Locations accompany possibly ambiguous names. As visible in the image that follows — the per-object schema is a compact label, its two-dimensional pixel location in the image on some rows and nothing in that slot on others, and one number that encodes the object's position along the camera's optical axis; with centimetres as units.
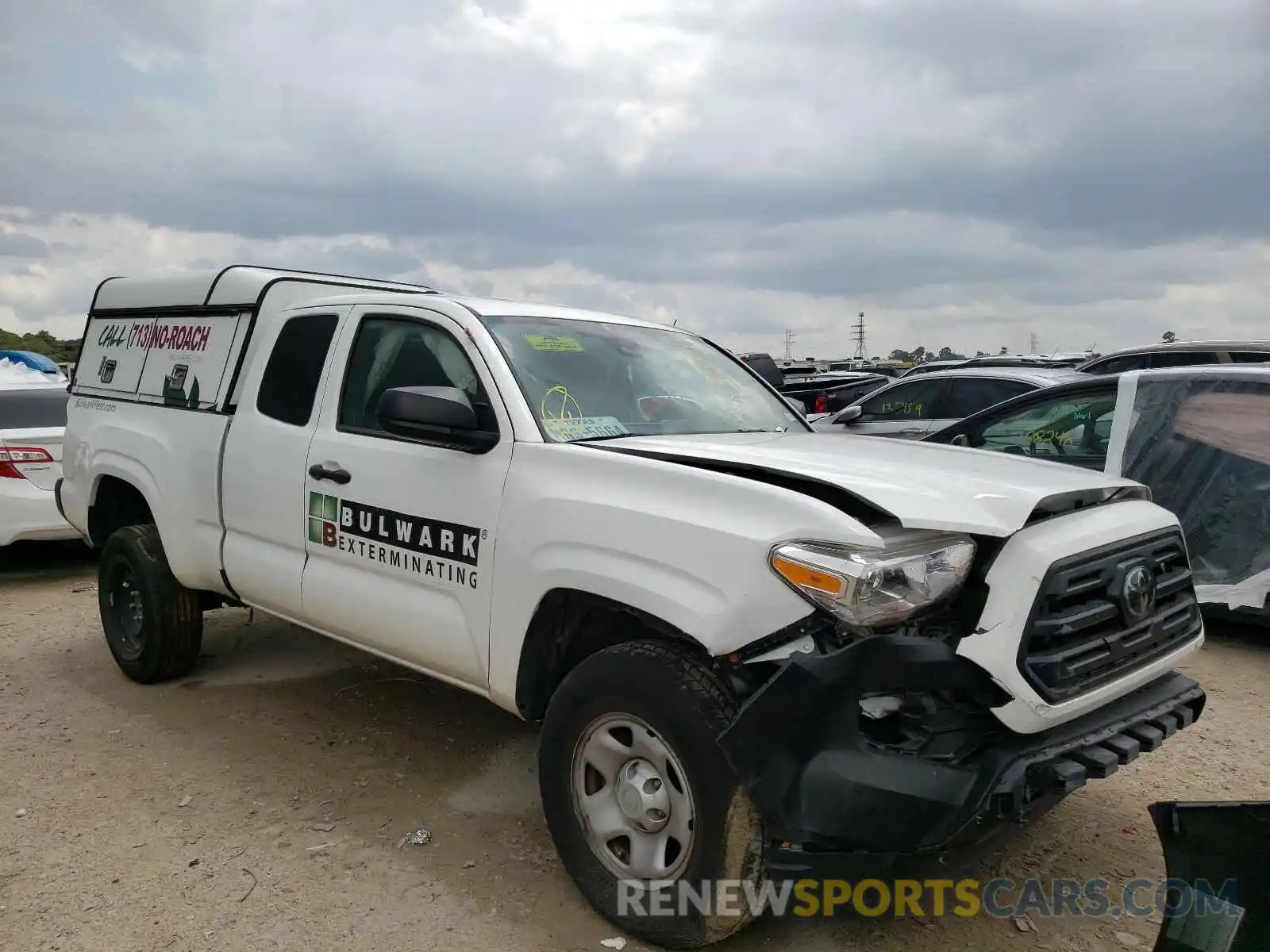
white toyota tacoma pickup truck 242
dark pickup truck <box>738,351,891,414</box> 1489
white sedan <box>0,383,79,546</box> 736
